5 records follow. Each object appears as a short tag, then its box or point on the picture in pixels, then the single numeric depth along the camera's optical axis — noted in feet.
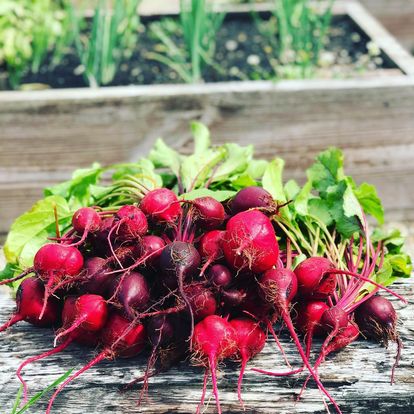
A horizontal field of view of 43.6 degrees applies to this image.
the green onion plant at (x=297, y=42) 2.60
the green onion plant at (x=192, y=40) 2.43
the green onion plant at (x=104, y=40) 2.43
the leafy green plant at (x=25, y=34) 2.64
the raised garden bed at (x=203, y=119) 2.35
